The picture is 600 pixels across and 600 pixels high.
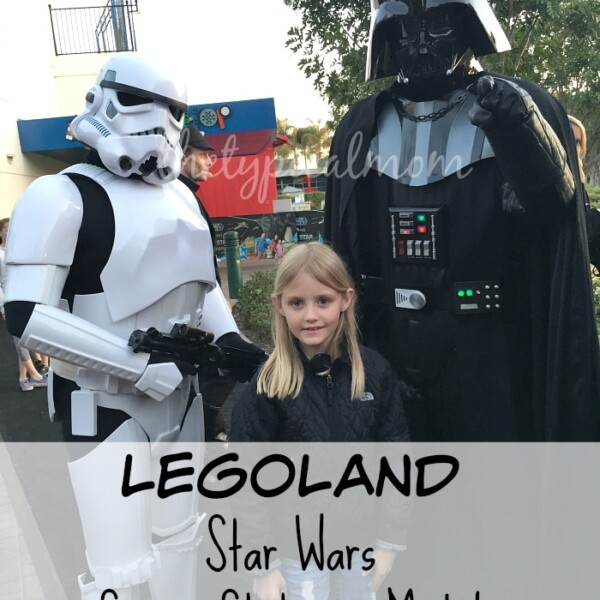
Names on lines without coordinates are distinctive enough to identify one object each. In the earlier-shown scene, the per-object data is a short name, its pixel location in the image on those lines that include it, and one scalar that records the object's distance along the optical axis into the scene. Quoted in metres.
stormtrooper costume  1.58
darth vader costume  1.63
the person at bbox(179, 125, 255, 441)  3.13
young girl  1.51
